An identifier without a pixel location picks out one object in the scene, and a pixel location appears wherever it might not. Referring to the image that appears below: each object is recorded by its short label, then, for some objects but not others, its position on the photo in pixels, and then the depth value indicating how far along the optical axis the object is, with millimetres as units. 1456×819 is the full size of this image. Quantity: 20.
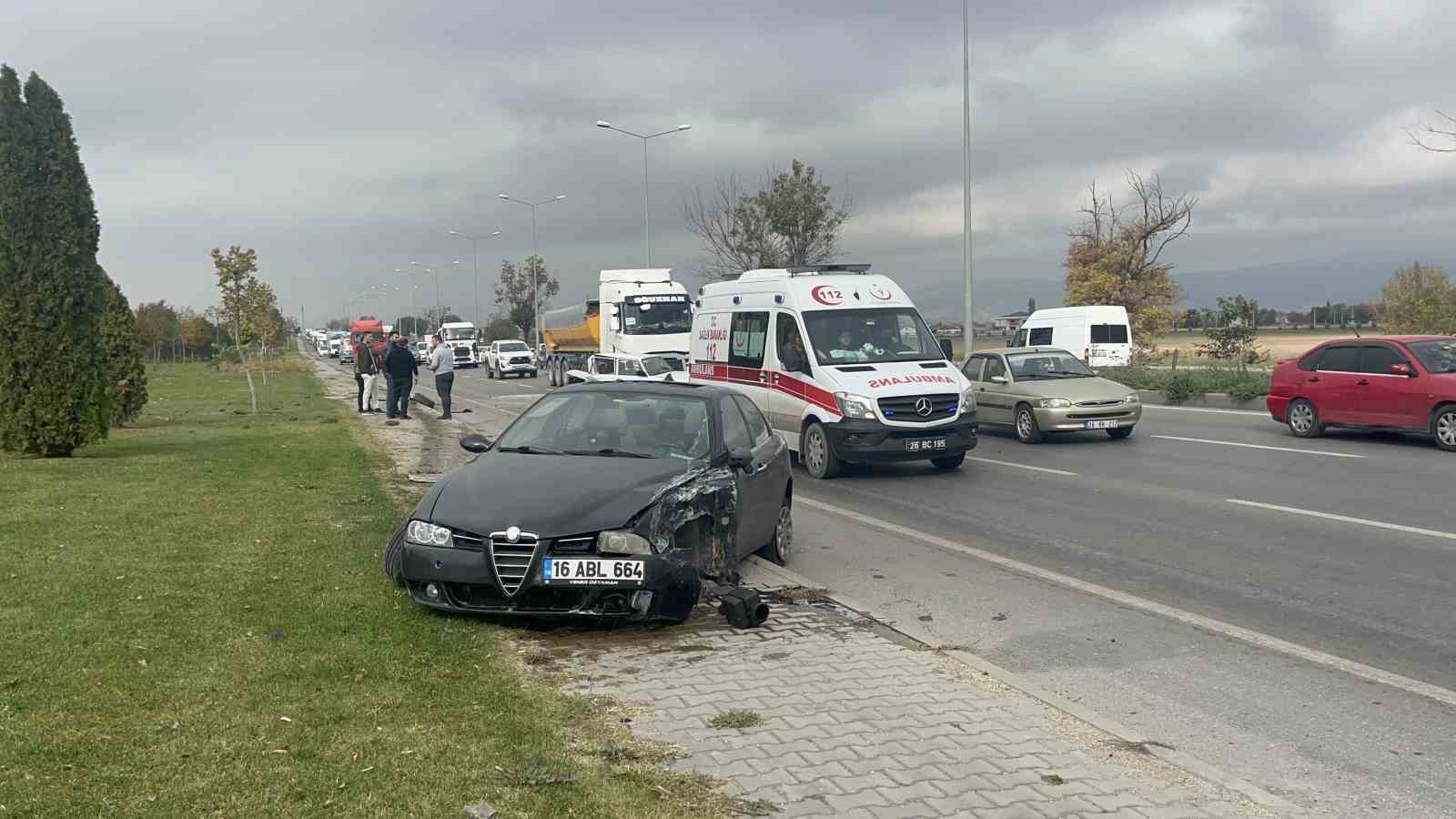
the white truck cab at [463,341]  68375
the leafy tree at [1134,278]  53344
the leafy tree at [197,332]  83000
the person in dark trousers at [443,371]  25172
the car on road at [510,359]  52688
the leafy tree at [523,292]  94062
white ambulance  14367
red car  16197
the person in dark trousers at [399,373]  24547
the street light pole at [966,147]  29489
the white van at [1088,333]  36438
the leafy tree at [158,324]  71312
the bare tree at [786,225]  46281
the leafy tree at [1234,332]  32531
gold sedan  17953
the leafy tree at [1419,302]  54194
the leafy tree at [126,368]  22812
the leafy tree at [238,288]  29281
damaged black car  6465
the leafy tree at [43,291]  15398
